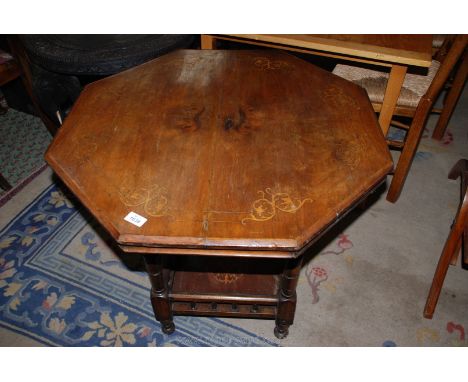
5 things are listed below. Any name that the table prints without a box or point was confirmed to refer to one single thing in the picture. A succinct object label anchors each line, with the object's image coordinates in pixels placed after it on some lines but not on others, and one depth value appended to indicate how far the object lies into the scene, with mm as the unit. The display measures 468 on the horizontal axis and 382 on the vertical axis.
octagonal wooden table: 1171
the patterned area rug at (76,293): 1807
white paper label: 1177
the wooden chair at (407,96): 1889
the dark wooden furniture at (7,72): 2469
